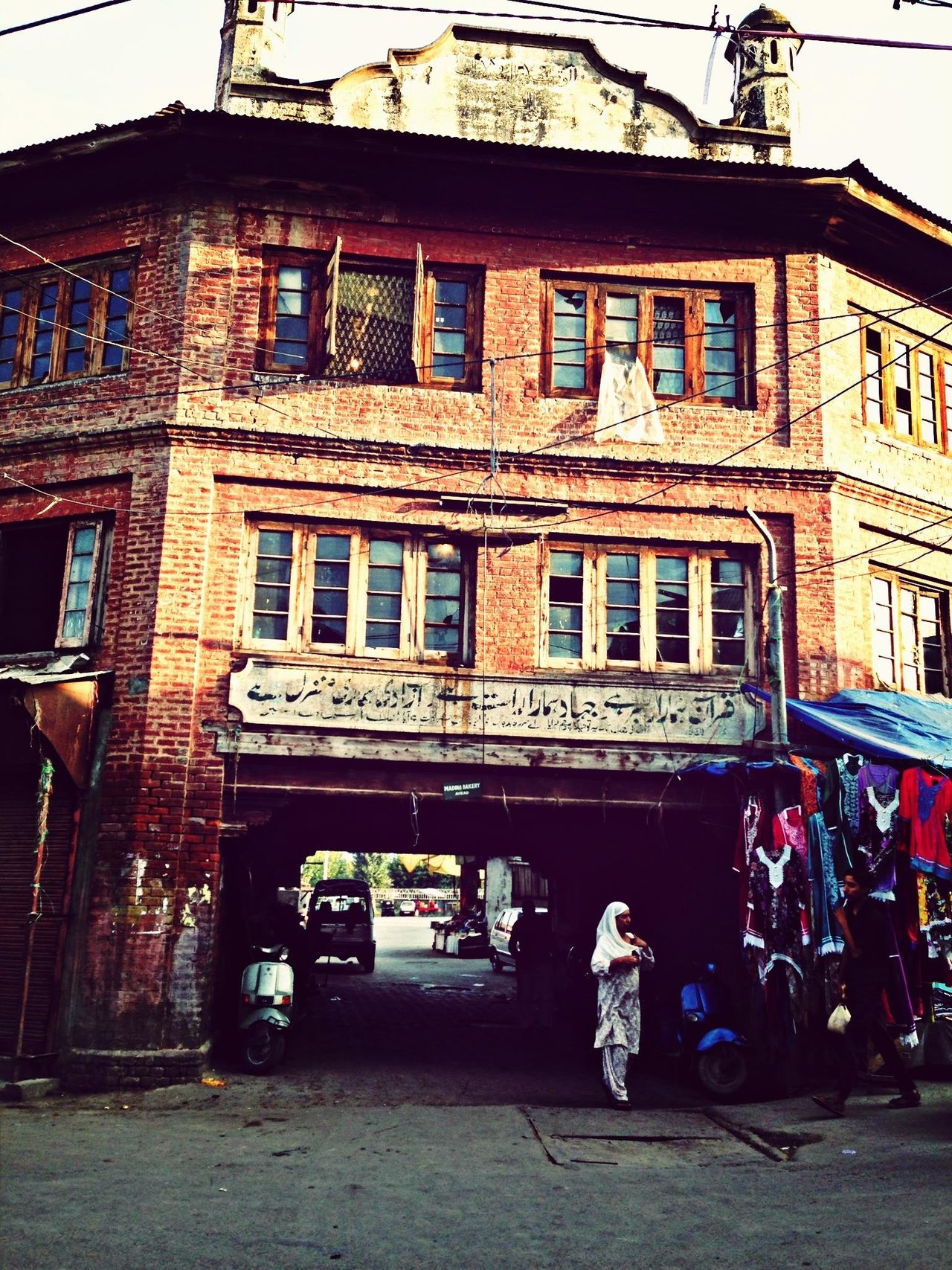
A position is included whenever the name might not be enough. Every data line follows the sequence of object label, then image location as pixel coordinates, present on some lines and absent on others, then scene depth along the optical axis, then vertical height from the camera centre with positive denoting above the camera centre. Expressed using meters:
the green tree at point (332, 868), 71.31 +0.90
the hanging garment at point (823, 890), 10.44 +0.08
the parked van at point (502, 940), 24.74 -1.20
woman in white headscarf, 10.35 -1.00
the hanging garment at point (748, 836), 11.19 +0.61
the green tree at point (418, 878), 71.69 +0.46
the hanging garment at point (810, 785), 10.83 +1.09
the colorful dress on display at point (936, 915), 10.26 -0.12
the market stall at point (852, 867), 10.21 +0.28
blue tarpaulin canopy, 10.60 +1.80
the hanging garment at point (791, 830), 10.84 +0.66
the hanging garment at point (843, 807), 10.51 +0.87
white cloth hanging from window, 12.87 +5.65
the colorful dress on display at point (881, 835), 10.21 +0.61
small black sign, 11.68 +1.00
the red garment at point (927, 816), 10.11 +0.78
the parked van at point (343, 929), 24.61 -1.04
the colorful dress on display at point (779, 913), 10.63 -0.15
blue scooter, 10.64 -1.41
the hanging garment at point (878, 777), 10.39 +1.15
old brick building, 11.62 +4.55
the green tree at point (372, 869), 71.81 +0.93
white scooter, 11.30 -1.35
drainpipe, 11.90 +2.71
